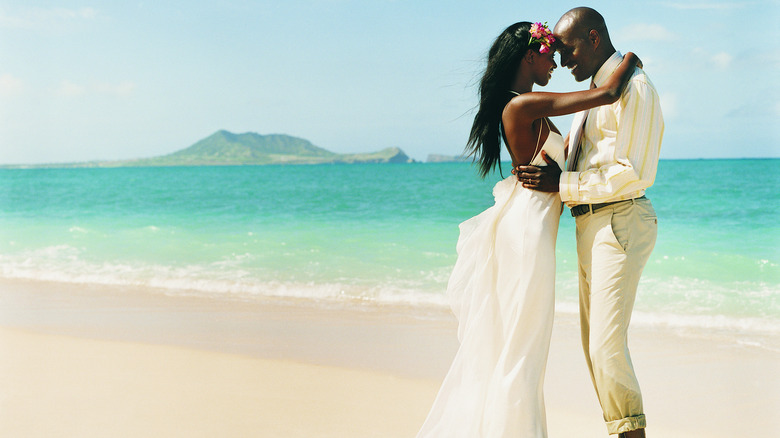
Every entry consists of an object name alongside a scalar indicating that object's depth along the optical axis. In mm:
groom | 2713
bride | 2746
